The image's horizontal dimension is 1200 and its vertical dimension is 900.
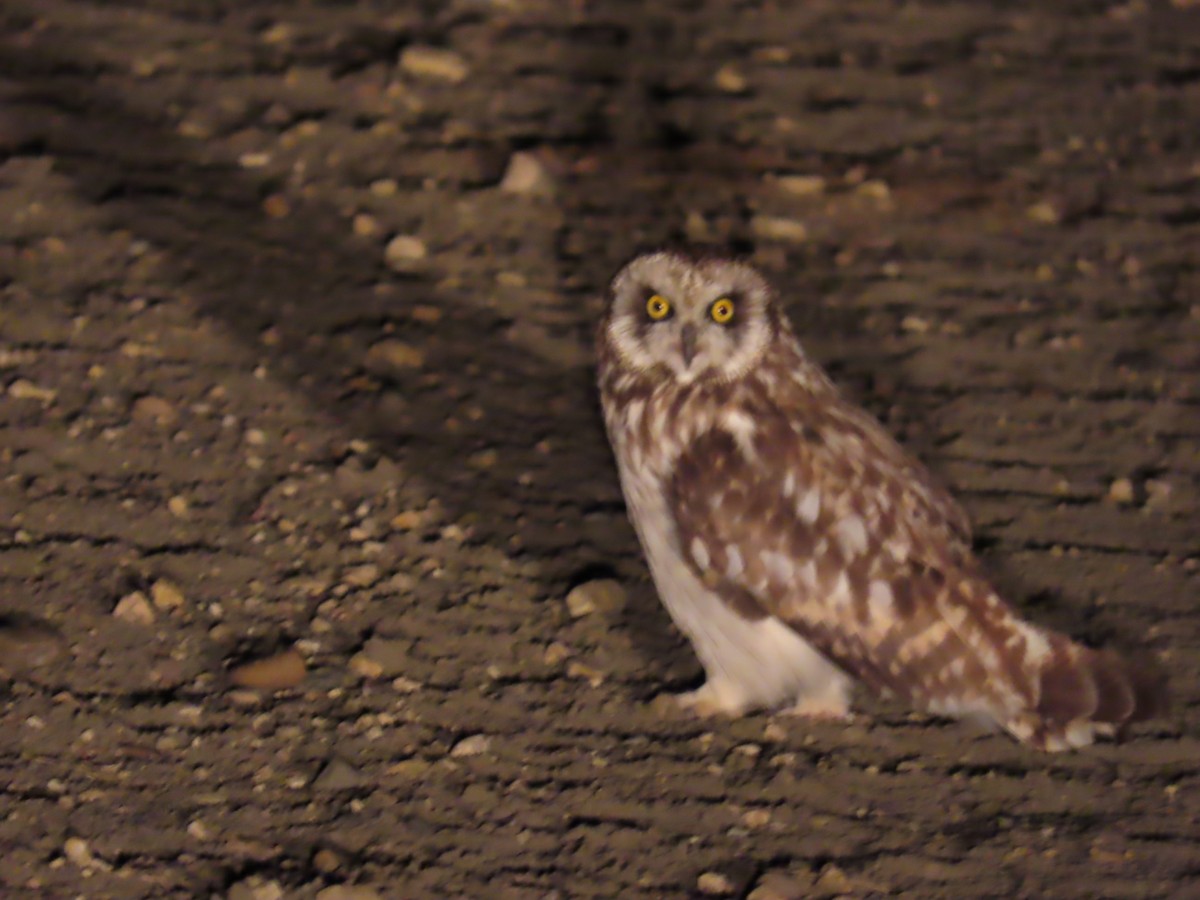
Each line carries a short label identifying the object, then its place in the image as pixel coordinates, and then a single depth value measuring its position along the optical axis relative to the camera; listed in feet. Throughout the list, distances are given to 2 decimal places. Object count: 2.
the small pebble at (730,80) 35.42
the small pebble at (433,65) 34.99
